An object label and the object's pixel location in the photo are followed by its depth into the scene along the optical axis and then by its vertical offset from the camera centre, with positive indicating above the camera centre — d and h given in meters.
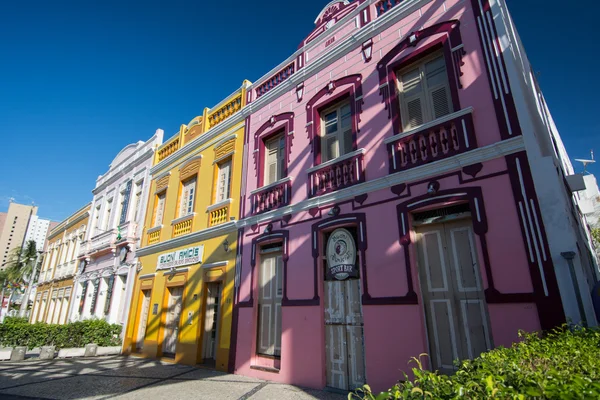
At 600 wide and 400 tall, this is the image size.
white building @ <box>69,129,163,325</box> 13.45 +2.86
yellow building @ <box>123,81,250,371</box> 9.37 +1.83
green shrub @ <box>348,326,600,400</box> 1.48 -0.41
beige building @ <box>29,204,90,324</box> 18.92 +2.06
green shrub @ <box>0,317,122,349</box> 12.23 -1.13
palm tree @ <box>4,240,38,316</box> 34.26 +3.93
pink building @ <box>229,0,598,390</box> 4.57 +1.58
